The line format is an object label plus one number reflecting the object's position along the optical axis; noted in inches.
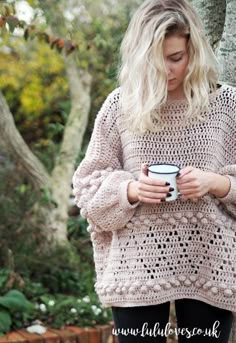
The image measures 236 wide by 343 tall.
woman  97.1
